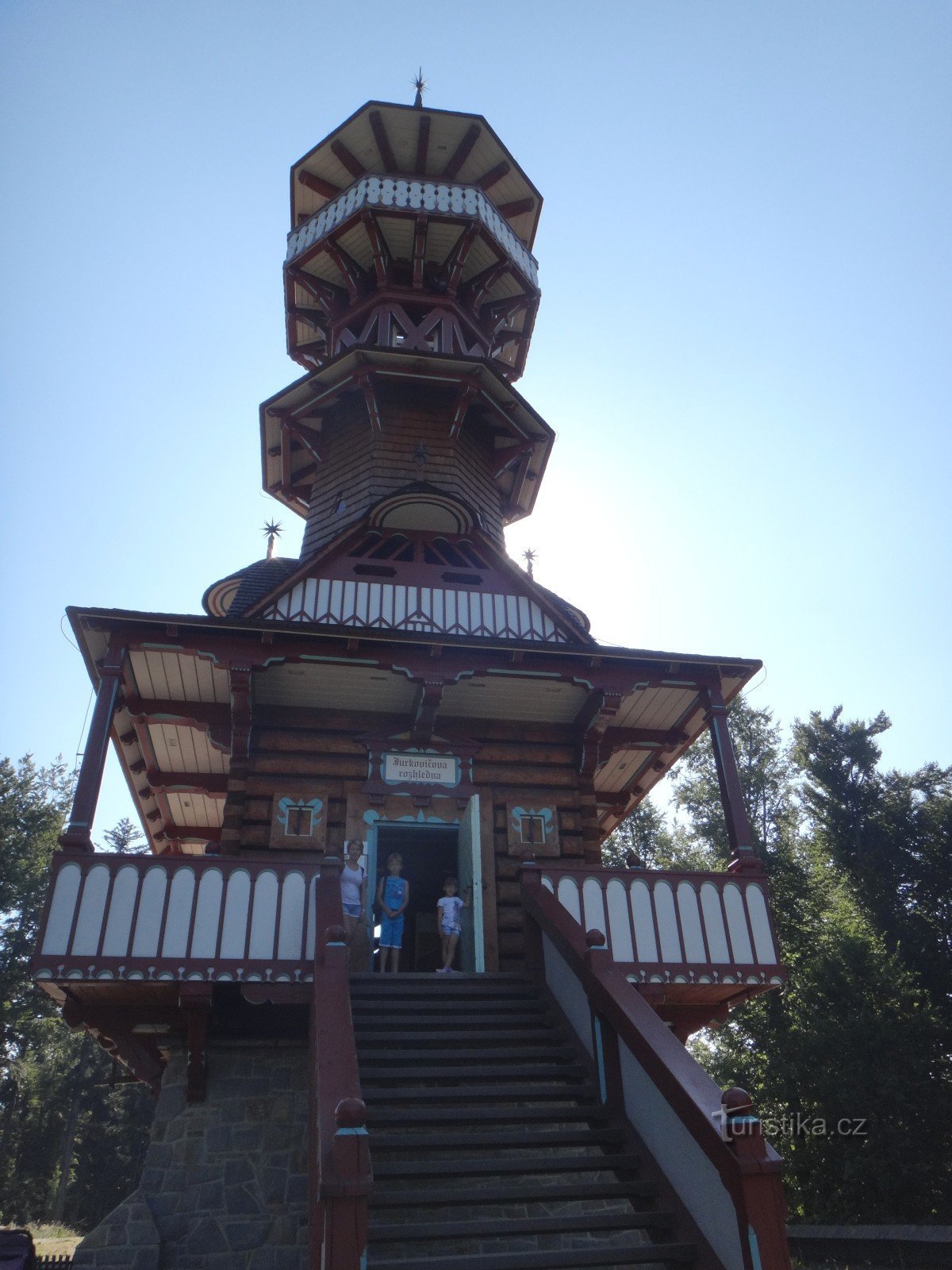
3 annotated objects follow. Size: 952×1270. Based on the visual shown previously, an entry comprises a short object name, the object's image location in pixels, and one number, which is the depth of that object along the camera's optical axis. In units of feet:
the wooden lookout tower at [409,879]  18.13
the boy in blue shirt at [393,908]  31.34
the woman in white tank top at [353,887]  29.91
